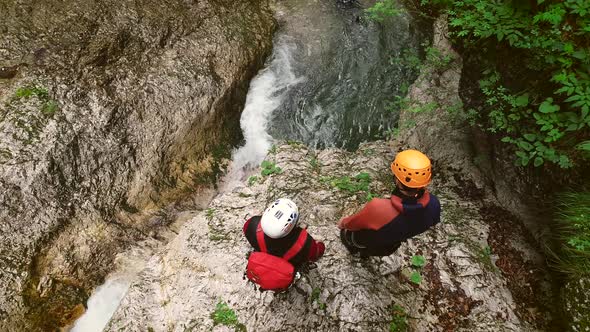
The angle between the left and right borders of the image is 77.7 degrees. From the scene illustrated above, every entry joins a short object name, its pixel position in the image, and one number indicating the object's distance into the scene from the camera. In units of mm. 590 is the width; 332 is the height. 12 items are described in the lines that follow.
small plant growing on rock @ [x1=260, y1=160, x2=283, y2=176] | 6961
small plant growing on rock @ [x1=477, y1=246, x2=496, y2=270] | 5285
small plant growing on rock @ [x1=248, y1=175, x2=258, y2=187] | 6888
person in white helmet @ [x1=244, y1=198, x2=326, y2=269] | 3926
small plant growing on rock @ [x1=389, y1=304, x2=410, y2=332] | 4766
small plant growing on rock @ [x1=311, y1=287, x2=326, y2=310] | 4941
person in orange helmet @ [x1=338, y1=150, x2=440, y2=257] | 3621
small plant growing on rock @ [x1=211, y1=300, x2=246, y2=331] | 4855
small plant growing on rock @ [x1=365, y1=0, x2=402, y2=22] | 9836
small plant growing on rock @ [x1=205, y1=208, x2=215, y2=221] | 6267
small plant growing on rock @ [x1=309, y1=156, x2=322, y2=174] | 7205
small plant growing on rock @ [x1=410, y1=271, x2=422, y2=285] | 5207
